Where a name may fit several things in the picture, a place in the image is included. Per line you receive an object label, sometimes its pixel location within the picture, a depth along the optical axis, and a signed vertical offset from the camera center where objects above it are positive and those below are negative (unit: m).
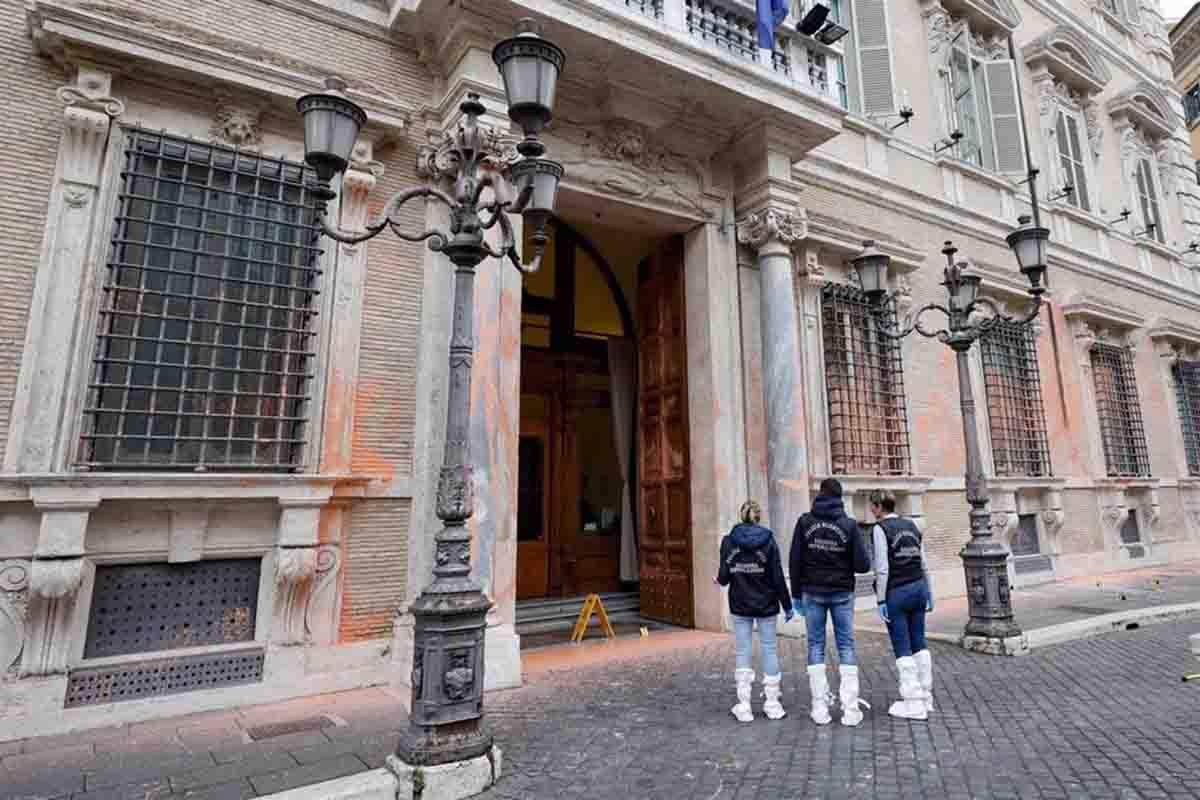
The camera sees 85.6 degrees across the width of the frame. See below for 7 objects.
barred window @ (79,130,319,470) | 5.25 +1.75
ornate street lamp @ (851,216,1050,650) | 6.88 +1.12
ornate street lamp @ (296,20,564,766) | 3.71 +1.14
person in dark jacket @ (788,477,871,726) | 4.69 -0.48
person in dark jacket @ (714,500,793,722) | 4.79 -0.62
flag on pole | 8.21 +6.32
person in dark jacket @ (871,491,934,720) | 4.92 -0.56
